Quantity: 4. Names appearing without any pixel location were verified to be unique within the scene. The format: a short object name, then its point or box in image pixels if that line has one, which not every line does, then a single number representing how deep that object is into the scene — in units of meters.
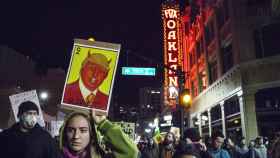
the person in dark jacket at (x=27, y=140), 3.84
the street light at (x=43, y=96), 32.06
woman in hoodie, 2.91
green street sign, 14.73
